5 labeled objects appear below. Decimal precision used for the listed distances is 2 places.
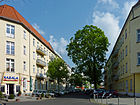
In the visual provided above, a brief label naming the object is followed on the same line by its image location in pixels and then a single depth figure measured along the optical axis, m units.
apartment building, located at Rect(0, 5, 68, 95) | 24.80
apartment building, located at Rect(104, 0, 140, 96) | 23.11
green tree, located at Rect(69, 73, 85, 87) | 34.59
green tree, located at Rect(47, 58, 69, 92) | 38.84
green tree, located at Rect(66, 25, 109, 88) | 33.02
